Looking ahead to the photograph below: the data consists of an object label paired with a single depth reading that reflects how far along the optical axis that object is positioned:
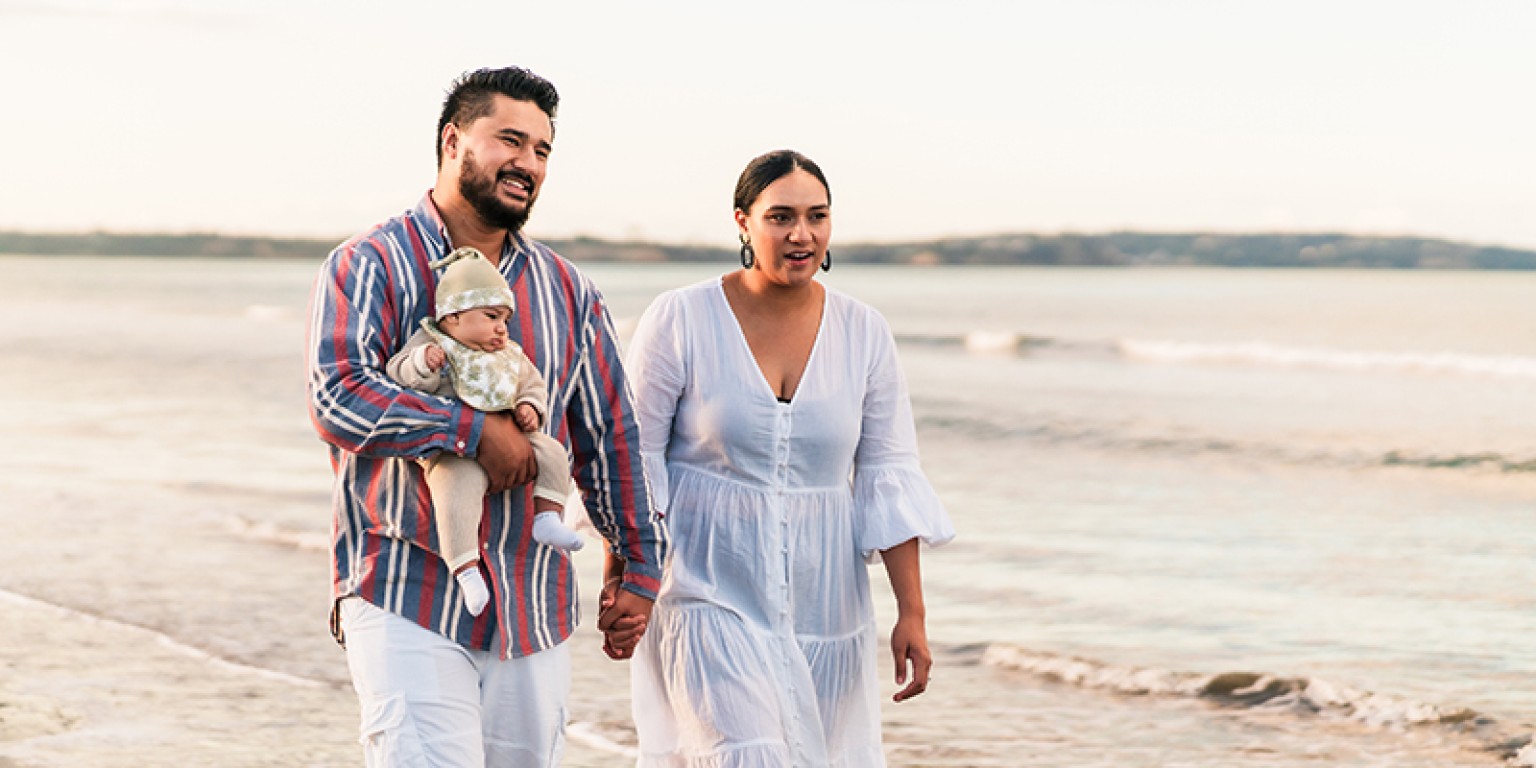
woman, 4.11
